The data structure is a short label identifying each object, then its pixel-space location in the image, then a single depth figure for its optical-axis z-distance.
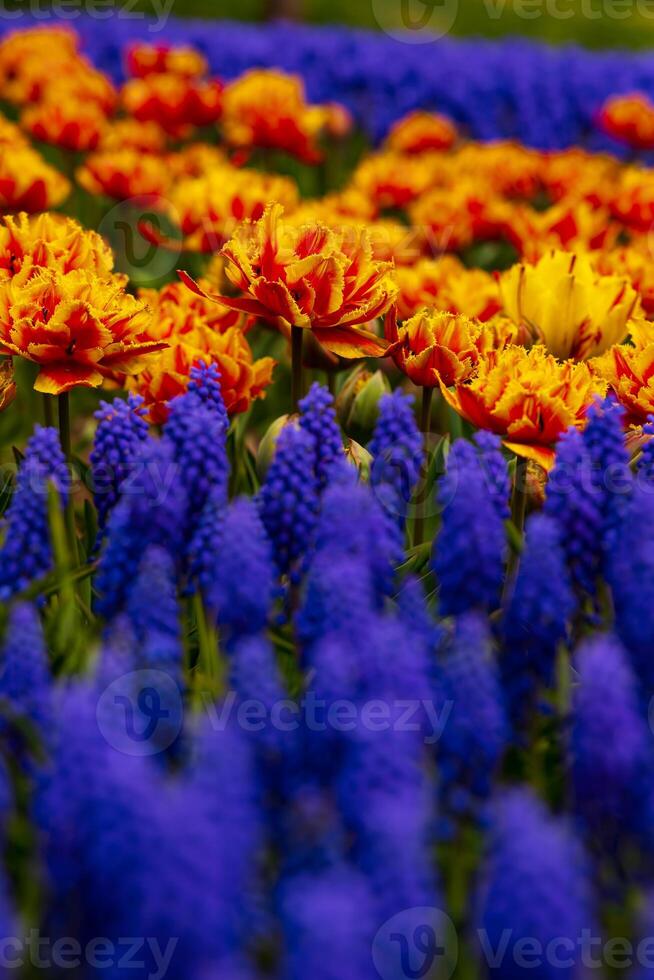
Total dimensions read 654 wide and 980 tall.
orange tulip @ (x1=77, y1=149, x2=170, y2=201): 1.85
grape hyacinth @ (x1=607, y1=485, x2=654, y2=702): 1.10
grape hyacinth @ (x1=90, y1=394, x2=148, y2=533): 1.22
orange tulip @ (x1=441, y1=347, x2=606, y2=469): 1.26
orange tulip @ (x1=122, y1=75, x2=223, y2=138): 2.31
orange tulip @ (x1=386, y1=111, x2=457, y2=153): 2.53
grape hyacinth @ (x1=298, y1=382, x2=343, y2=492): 1.21
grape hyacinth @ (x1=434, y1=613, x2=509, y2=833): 1.06
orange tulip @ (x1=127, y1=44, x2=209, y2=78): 2.57
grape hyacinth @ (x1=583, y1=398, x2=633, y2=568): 1.15
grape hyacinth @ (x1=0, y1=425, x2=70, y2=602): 1.15
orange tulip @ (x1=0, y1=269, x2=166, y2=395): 1.28
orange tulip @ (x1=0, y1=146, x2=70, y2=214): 1.63
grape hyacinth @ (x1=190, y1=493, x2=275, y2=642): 1.10
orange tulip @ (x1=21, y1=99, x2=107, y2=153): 2.04
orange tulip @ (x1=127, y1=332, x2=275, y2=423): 1.33
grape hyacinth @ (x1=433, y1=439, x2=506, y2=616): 1.12
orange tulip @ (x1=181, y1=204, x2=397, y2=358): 1.29
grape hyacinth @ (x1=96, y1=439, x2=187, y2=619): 1.14
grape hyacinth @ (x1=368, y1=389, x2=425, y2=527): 1.23
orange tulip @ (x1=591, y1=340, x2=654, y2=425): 1.28
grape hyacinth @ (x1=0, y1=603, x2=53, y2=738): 1.08
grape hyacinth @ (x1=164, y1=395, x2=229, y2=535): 1.17
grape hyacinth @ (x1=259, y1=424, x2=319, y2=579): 1.17
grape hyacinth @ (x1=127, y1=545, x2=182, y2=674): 1.11
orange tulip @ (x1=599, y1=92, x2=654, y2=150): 2.54
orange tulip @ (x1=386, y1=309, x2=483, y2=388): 1.32
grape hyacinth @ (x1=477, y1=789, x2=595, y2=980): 0.98
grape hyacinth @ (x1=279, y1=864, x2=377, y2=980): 0.96
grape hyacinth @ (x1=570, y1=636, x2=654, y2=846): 1.03
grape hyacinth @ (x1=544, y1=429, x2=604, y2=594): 1.15
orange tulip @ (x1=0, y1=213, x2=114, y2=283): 1.33
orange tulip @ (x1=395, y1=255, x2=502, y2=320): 1.48
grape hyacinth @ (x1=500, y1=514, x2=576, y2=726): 1.11
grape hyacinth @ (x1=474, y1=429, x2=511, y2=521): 1.19
